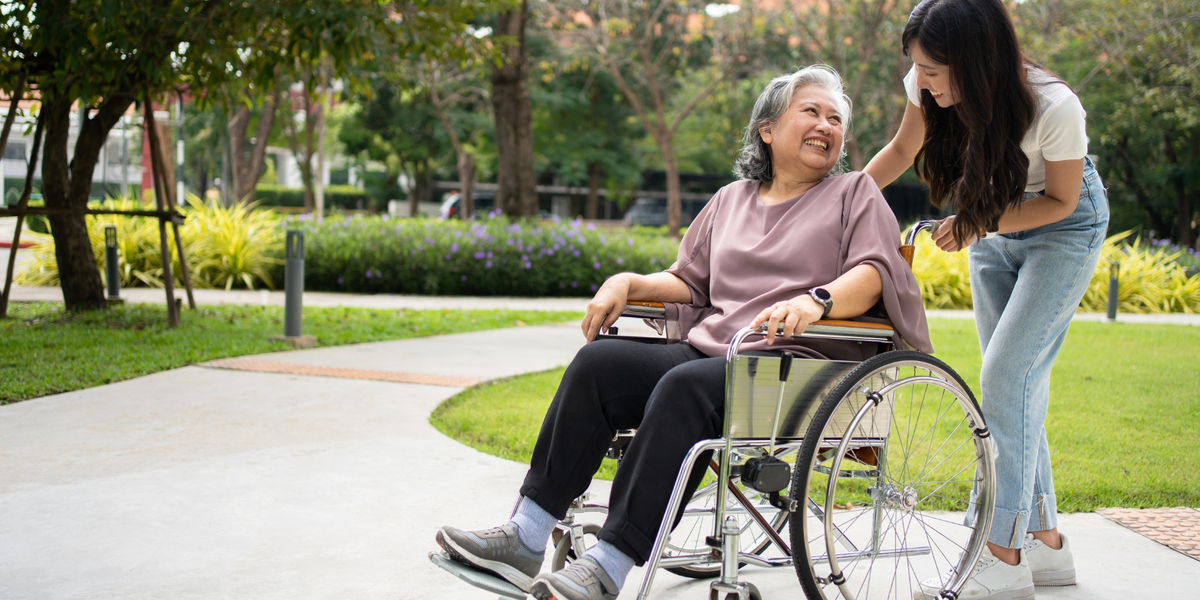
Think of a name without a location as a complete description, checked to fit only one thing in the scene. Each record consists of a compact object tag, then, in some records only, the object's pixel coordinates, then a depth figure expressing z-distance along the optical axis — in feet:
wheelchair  6.59
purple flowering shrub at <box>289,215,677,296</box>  34.01
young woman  7.29
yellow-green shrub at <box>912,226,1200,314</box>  36.37
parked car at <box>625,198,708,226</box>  106.73
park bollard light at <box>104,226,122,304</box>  26.55
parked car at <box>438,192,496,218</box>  96.78
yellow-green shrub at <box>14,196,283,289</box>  32.81
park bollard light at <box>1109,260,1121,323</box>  32.68
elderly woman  6.63
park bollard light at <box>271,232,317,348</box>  20.56
